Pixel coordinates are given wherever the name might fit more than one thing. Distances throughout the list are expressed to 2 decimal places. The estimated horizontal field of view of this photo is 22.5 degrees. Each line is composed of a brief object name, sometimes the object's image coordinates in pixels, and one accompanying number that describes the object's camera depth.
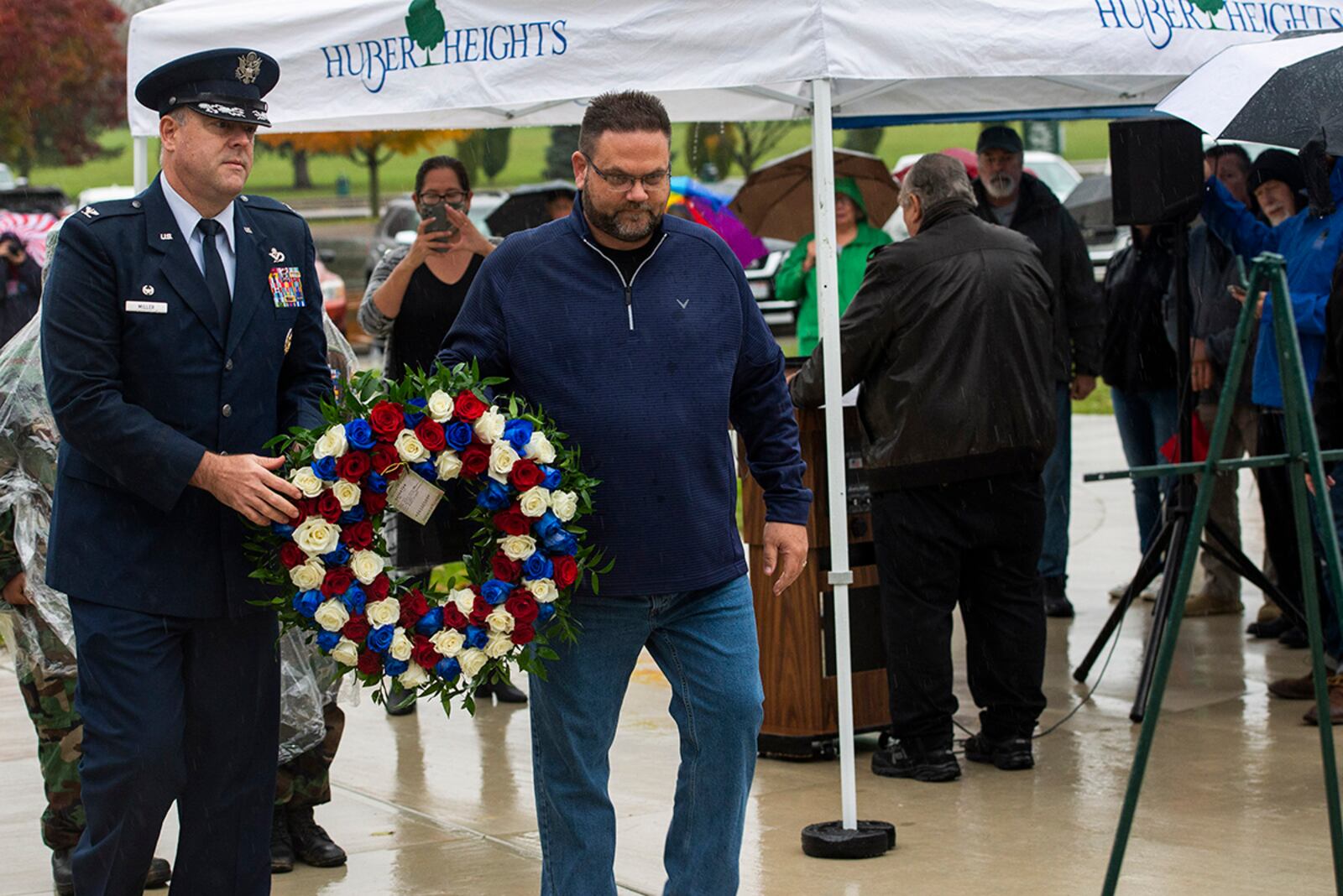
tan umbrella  16.97
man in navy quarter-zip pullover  7.75
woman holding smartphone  13.23
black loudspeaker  13.20
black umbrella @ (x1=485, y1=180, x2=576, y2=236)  18.02
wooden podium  12.41
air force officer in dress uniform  7.35
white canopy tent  10.21
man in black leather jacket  11.58
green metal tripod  7.10
